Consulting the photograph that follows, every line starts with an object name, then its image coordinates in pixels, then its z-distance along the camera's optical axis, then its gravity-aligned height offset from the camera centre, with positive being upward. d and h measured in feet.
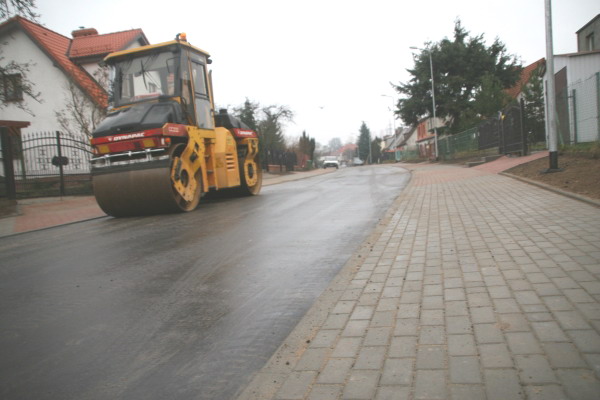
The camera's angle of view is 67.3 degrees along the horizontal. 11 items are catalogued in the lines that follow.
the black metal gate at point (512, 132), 55.62 +2.71
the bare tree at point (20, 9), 34.60 +13.94
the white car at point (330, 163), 185.13 +1.30
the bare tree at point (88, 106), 55.58 +10.09
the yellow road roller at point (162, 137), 29.09 +2.94
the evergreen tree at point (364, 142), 389.19 +18.47
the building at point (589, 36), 95.86 +24.68
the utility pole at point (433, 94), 121.54 +17.18
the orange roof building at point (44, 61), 79.20 +22.70
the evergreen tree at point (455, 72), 131.95 +24.81
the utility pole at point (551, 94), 35.81 +4.63
